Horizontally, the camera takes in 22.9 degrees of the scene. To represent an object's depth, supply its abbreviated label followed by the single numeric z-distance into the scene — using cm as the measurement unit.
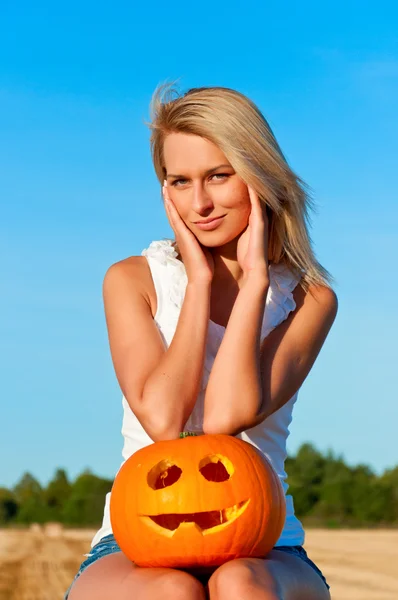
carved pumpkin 369
